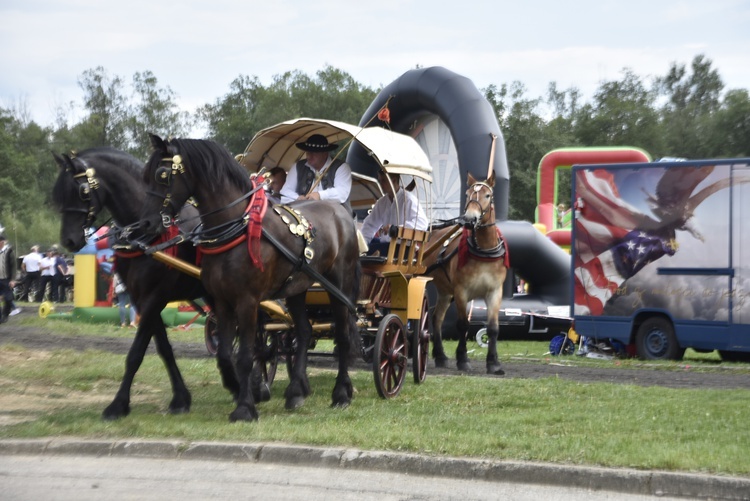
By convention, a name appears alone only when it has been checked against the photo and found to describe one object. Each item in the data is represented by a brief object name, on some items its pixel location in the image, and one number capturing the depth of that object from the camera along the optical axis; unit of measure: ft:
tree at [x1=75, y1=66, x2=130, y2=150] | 186.39
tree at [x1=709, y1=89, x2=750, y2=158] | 204.03
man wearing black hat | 35.70
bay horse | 42.70
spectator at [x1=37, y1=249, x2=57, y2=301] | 108.78
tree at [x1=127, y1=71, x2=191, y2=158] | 190.60
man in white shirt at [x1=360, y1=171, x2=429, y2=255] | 38.14
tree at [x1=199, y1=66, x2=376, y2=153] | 231.50
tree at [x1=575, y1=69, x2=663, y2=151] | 225.76
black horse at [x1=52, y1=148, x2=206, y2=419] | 29.73
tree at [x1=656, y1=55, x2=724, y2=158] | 227.81
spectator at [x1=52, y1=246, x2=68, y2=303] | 109.29
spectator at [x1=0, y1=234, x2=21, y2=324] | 75.25
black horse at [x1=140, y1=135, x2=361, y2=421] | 28.50
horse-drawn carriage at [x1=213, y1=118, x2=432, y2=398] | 34.99
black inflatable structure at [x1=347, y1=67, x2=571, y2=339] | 64.75
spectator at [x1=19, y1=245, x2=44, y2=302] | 109.91
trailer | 49.90
